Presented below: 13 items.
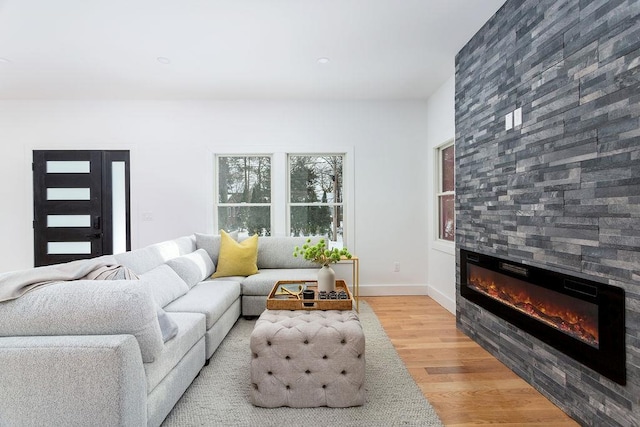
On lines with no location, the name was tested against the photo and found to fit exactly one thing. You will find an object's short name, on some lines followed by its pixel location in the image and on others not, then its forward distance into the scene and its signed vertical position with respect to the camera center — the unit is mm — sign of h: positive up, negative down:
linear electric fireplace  1728 -614
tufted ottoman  2027 -913
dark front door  4691 +106
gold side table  4410 -853
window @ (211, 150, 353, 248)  4859 +236
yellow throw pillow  3877 -522
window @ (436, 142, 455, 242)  4258 +227
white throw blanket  1538 -307
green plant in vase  2850 -404
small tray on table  2527 -670
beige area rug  1936 -1150
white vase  2846 -568
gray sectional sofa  1408 -602
